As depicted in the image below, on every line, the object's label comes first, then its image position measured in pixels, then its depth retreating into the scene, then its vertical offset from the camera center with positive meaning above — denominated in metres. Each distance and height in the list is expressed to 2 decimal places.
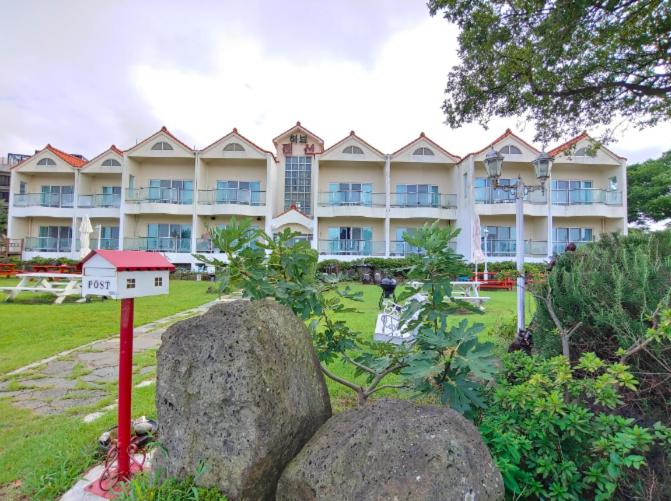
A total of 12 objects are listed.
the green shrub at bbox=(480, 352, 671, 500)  1.95 -0.96
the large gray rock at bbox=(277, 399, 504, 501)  1.67 -0.92
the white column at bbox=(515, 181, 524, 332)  5.21 +0.32
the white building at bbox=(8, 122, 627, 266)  23.48 +4.19
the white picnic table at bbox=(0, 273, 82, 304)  11.40 -0.92
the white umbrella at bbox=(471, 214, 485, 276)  15.18 +0.92
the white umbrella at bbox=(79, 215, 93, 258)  16.52 +1.16
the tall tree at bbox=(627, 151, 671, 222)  31.98 +6.85
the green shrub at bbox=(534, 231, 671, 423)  2.61 -0.29
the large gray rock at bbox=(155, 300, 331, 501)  1.97 -0.76
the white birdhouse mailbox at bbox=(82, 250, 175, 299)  2.47 -0.10
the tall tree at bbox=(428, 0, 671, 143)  6.86 +4.07
